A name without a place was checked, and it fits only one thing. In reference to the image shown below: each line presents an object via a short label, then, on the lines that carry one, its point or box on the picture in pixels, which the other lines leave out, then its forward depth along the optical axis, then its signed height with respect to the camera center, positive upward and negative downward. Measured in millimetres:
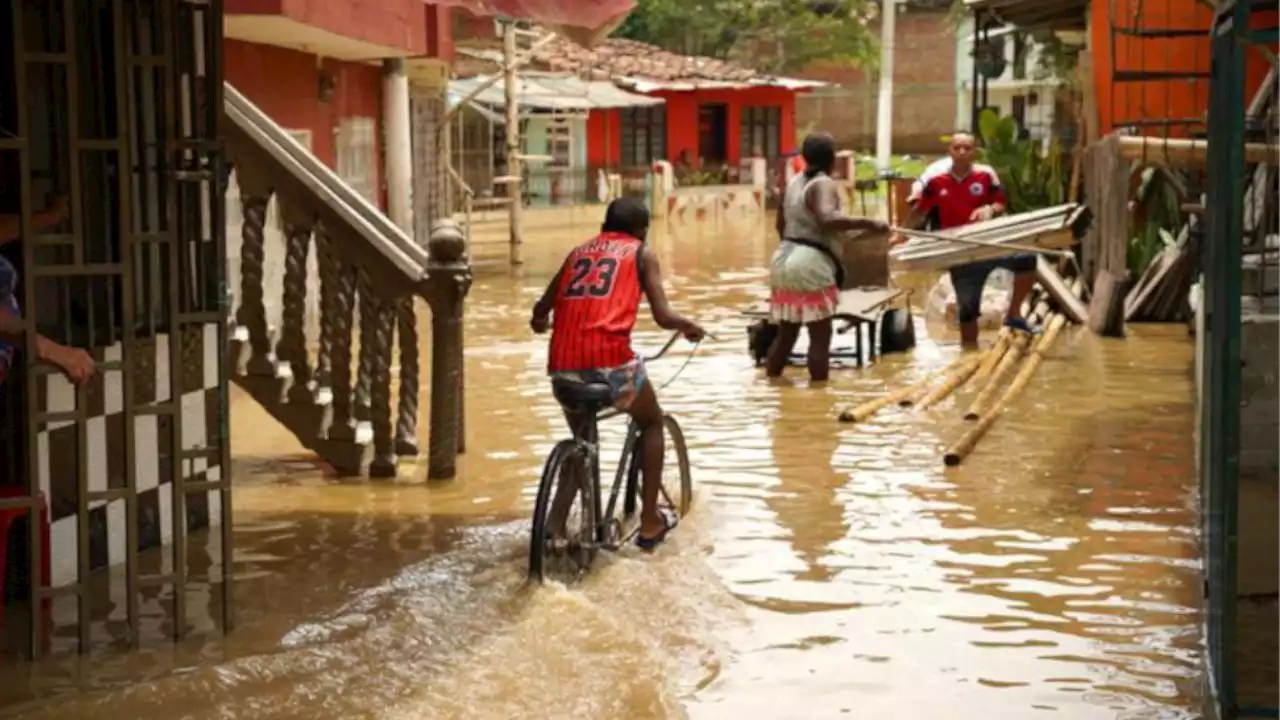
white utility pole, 33750 +1639
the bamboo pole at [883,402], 10508 -1391
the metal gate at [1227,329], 4641 -420
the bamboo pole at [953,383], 10969 -1344
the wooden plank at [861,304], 12391 -903
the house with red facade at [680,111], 37375 +1625
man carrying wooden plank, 13445 -236
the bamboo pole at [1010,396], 9234 -1361
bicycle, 6438 -1248
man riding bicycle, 6758 -536
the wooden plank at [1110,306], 14180 -1043
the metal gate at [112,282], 5773 -373
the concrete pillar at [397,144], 19031 +395
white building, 28516 +2029
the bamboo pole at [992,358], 12062 -1281
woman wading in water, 11359 -442
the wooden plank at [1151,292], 14953 -986
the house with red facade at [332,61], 13461 +1089
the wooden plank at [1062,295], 15008 -1024
